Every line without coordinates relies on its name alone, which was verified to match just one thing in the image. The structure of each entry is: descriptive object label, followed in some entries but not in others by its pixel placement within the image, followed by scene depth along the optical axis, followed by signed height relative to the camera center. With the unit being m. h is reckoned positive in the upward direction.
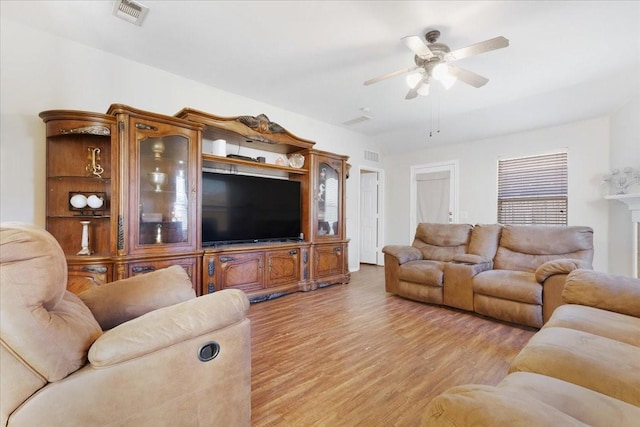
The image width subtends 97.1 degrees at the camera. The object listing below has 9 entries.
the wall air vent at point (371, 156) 6.06 +1.20
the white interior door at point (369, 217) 6.45 -0.14
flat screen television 3.44 +0.02
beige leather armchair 0.81 -0.51
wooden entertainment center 2.64 +0.12
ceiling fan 2.31 +1.33
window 4.46 +0.37
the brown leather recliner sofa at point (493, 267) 2.71 -0.65
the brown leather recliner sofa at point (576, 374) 0.70 -0.61
